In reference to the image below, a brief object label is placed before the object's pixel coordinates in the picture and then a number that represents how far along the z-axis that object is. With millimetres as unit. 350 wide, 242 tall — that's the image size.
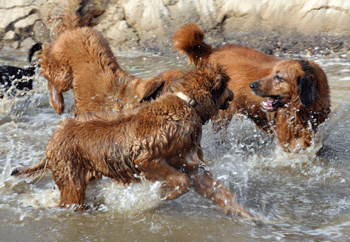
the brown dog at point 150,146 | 7434
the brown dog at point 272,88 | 9641
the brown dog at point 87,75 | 10344
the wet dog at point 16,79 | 13656
